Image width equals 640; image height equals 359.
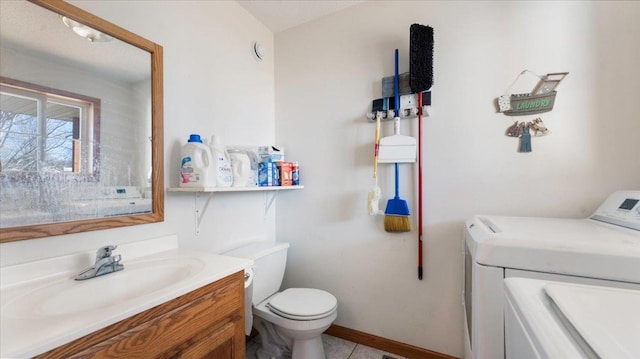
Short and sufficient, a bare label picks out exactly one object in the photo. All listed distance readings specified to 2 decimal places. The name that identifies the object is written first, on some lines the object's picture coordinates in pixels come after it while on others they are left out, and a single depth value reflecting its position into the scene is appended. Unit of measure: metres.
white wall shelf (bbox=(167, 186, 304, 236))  1.22
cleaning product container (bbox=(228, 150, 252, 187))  1.46
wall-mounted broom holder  1.53
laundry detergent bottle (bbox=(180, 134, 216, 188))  1.23
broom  1.54
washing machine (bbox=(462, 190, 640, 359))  0.70
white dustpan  1.54
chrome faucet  0.88
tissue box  1.72
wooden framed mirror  0.83
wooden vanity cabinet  0.60
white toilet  1.38
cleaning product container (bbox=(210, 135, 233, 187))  1.32
